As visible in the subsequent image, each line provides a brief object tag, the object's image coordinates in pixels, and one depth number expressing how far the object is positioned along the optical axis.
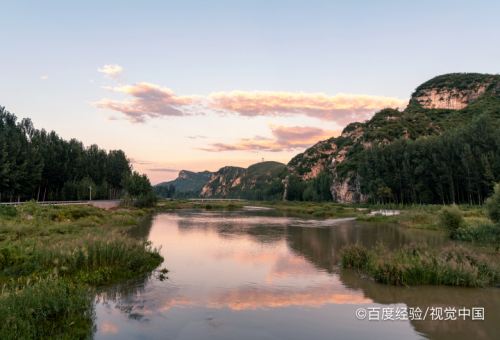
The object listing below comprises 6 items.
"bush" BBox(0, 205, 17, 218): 43.97
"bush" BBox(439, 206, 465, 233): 40.47
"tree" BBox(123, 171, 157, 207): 105.56
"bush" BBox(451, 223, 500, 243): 32.97
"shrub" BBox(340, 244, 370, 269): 24.62
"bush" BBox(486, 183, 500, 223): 31.77
